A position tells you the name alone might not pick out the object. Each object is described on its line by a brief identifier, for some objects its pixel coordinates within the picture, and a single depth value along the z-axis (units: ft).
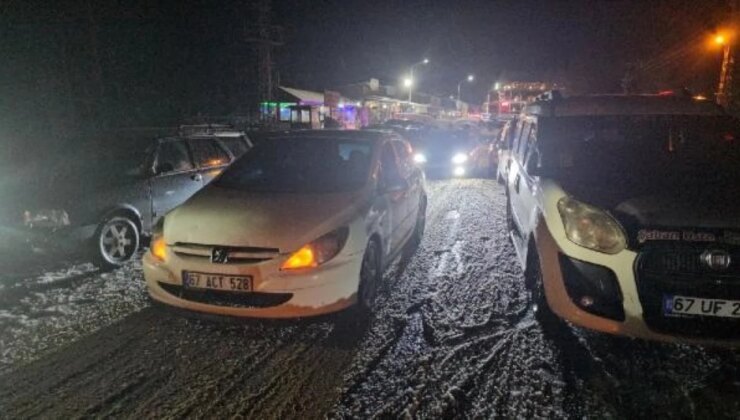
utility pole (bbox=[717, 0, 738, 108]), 46.24
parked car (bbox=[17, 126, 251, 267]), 17.70
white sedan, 11.76
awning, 102.63
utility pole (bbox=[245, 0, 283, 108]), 96.32
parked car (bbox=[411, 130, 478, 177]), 47.80
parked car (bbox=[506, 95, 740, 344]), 10.20
